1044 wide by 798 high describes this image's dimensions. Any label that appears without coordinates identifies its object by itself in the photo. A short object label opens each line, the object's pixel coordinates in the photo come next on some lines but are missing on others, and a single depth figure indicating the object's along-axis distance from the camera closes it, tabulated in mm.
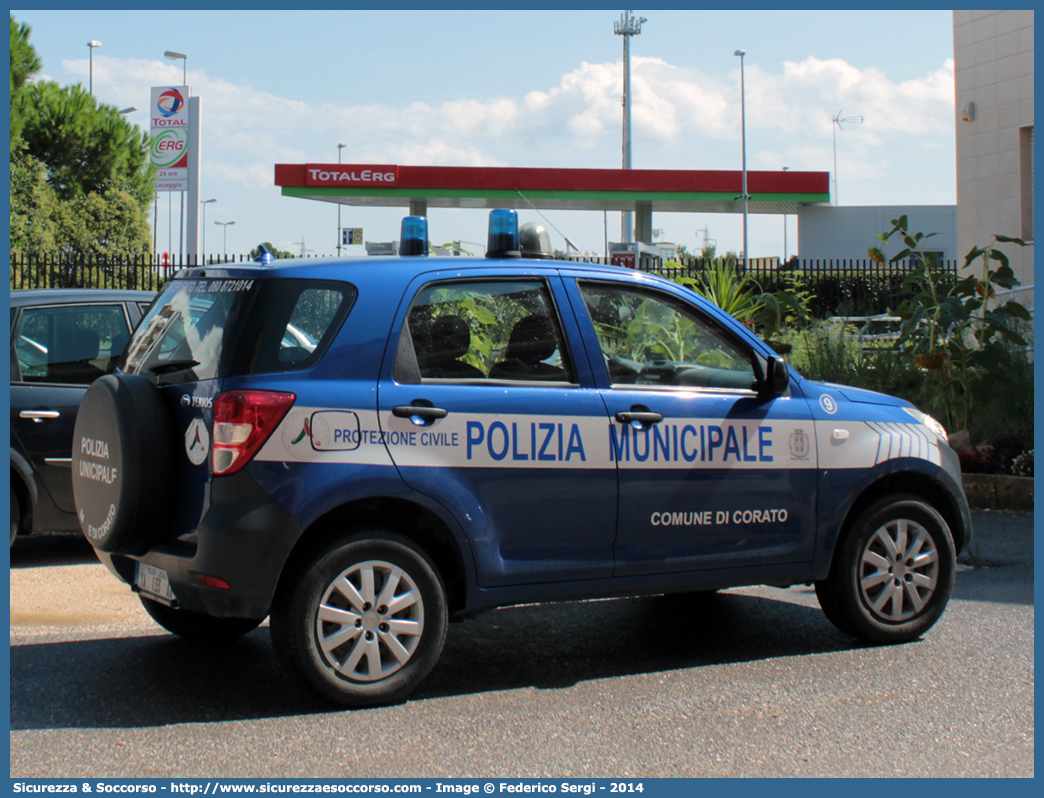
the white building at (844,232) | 50312
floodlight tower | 50719
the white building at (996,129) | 17469
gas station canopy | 44438
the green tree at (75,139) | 40875
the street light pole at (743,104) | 51638
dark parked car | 6719
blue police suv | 4168
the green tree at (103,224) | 40312
